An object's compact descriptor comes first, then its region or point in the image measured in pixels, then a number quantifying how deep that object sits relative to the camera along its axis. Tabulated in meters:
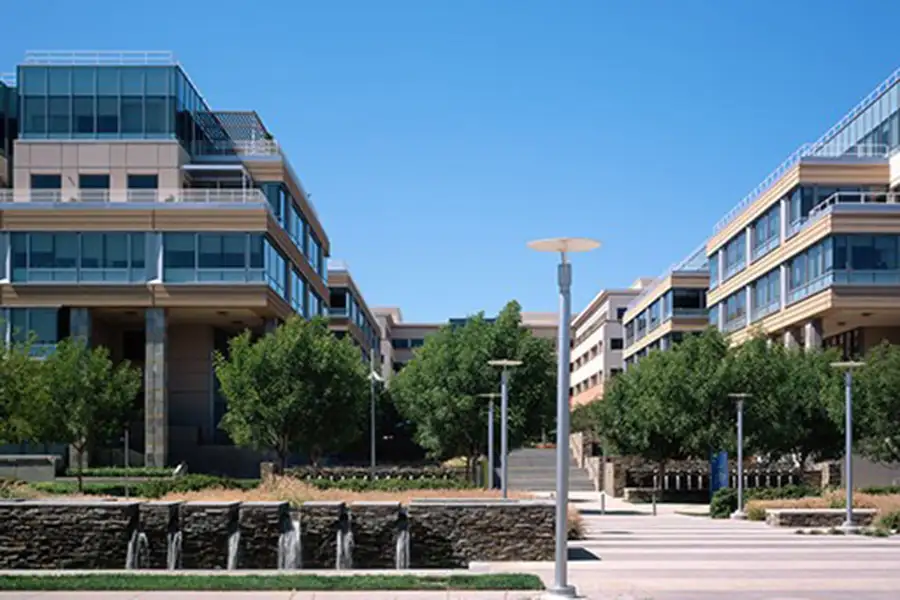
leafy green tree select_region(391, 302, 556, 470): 48.78
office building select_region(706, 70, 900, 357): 54.22
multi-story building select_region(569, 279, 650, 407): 111.94
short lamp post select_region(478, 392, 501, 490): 38.62
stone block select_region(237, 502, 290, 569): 22.81
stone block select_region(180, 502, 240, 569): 22.72
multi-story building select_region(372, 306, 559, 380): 143.50
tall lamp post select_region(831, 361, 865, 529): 30.30
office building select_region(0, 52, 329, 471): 55.72
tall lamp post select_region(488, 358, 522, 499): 32.75
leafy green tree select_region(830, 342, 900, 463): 43.78
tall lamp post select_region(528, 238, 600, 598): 17.25
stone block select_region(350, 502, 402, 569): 23.00
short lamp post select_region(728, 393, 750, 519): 37.72
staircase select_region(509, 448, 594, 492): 63.22
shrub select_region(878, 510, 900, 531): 29.86
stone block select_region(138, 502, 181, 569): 22.64
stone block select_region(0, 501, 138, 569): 22.31
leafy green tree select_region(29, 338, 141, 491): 48.40
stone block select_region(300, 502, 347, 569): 23.11
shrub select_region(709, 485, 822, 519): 39.22
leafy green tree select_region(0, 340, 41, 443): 37.78
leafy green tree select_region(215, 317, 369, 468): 49.88
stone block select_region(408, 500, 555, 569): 22.55
